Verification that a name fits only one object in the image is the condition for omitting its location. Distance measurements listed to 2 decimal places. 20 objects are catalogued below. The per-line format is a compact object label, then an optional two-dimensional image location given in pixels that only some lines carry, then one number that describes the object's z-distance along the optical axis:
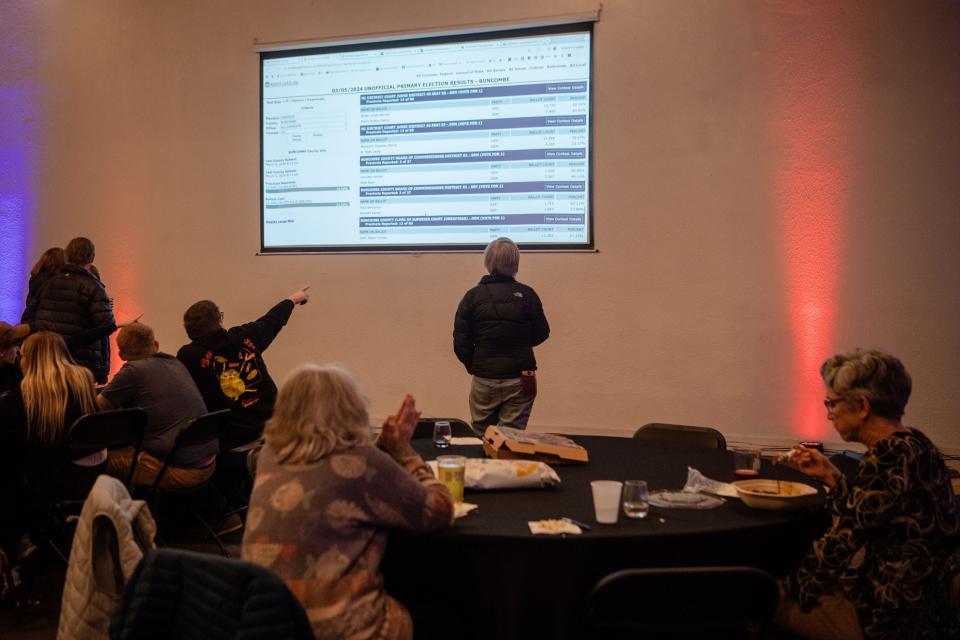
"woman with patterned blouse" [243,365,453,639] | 1.87
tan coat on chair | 2.02
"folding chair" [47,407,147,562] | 3.37
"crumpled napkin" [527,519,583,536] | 2.05
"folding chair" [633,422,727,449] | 3.49
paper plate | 2.21
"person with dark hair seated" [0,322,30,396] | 4.23
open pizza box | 2.76
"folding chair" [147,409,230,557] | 3.64
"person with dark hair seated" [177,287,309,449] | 4.15
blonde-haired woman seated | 3.41
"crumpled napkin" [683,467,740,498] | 2.45
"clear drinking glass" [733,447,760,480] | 2.67
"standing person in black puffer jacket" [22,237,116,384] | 5.07
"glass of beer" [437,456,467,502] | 2.31
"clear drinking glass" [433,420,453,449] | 3.07
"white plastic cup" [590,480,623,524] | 2.11
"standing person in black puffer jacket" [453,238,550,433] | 4.51
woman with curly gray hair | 1.98
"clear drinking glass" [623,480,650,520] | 2.20
